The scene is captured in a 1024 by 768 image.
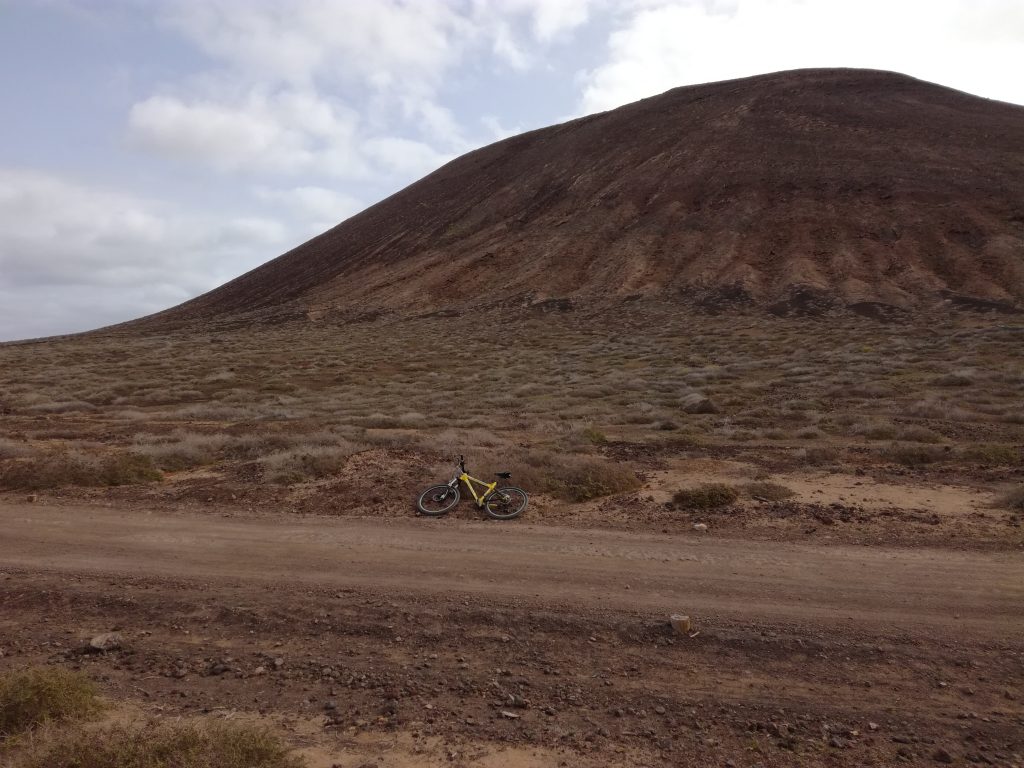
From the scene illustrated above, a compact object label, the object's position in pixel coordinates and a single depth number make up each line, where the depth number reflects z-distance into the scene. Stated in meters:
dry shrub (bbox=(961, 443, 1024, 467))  12.20
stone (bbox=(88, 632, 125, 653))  5.96
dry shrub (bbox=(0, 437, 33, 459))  13.45
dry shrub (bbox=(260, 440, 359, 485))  11.95
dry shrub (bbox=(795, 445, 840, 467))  12.92
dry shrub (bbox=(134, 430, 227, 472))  13.49
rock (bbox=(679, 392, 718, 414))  19.61
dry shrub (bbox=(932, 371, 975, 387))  21.50
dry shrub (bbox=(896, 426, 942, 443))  14.47
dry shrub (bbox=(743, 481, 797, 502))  10.39
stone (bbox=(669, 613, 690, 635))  6.07
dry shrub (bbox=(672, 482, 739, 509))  10.09
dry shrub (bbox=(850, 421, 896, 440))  15.12
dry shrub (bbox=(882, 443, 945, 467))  12.66
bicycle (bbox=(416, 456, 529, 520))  10.19
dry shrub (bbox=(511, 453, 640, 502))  10.94
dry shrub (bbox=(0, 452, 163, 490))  11.88
